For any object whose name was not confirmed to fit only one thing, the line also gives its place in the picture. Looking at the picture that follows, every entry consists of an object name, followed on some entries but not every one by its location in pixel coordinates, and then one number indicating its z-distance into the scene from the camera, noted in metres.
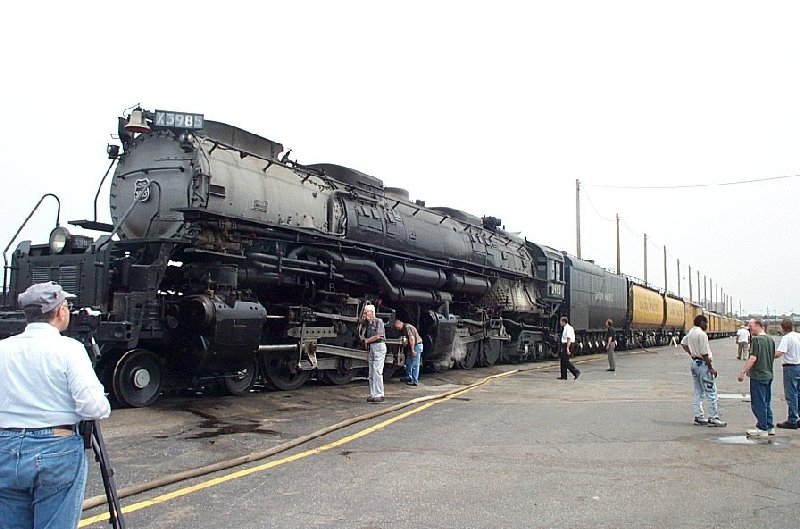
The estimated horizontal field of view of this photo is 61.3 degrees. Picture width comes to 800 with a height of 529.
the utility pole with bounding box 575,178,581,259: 40.21
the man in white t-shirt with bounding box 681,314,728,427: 9.34
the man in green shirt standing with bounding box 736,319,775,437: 8.55
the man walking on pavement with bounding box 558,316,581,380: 16.69
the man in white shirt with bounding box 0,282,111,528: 3.08
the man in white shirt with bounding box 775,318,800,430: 9.40
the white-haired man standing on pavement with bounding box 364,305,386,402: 11.42
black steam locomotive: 9.23
